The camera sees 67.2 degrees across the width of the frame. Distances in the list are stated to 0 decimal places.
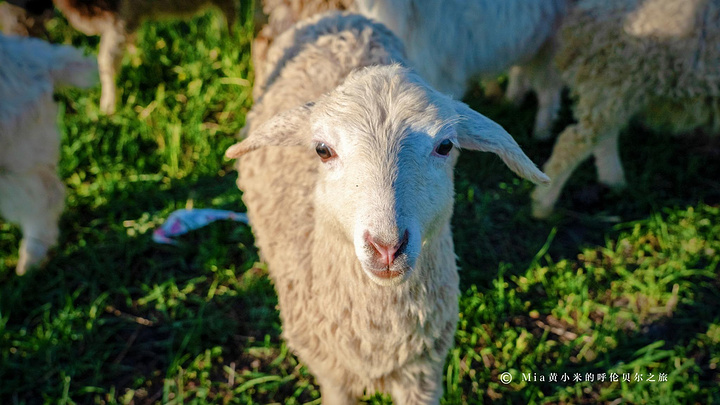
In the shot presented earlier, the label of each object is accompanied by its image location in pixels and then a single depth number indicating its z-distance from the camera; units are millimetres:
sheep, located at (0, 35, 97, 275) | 3170
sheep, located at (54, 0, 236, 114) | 4336
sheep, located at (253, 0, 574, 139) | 3400
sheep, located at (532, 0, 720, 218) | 3074
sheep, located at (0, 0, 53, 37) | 4254
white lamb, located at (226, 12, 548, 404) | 1679
